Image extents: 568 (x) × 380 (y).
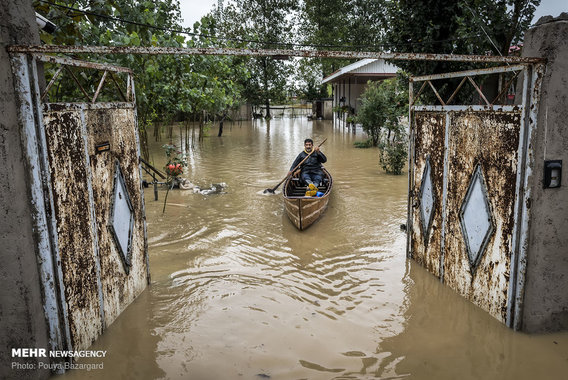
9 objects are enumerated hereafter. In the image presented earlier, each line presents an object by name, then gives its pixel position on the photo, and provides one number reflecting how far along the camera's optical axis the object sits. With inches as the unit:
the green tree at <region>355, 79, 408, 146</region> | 673.6
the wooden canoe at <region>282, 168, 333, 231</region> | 319.3
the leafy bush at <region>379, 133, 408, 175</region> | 512.4
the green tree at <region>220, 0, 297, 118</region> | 1567.4
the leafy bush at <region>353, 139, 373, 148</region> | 789.6
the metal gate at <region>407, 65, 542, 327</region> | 168.9
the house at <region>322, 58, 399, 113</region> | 987.3
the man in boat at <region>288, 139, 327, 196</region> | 400.5
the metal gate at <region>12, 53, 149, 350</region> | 138.9
